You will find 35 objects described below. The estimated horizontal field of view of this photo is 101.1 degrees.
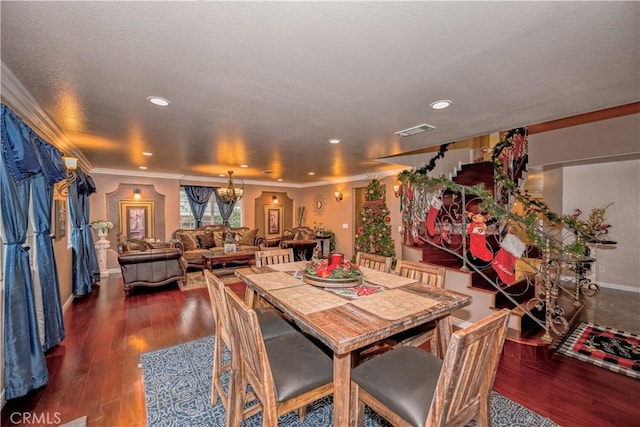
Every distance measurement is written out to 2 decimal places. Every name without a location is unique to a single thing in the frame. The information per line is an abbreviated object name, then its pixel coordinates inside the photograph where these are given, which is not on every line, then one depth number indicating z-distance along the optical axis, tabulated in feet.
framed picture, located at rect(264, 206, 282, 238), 29.86
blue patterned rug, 6.17
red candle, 7.58
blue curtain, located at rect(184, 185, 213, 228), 25.67
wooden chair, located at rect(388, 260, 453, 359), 6.73
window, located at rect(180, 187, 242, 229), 25.67
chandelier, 21.51
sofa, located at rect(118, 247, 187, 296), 15.12
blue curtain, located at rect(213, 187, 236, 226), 27.27
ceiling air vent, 9.50
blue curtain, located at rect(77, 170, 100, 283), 15.54
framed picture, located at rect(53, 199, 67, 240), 11.42
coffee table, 19.13
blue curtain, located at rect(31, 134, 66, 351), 8.49
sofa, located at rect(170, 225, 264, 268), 20.79
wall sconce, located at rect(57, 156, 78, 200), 10.59
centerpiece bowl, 6.82
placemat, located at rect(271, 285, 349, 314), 5.47
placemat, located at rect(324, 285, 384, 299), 6.25
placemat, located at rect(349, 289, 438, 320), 5.17
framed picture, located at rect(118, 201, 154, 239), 21.44
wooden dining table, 4.50
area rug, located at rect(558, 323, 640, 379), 8.38
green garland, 9.49
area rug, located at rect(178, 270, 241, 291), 16.75
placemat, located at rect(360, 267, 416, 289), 7.07
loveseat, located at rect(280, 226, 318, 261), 22.12
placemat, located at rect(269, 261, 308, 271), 8.75
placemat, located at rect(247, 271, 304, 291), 6.88
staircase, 9.68
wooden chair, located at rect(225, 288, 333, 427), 4.36
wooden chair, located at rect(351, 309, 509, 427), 3.60
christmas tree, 16.48
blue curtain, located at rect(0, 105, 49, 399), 6.26
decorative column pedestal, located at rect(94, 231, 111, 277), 18.79
